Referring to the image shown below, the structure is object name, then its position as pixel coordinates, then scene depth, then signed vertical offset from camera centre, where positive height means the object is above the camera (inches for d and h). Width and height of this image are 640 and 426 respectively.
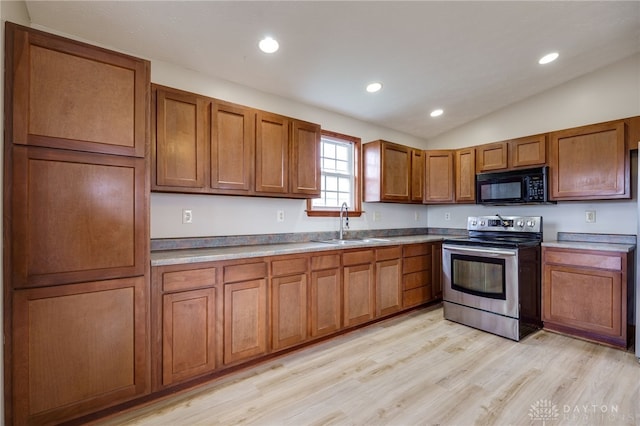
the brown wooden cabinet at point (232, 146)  97.1 +22.0
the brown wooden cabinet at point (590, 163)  113.0 +19.7
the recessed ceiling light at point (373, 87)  121.7 +51.3
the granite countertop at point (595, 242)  109.8 -12.1
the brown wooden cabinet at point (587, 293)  106.1 -30.0
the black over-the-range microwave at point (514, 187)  130.6 +11.9
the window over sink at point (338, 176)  141.6 +18.1
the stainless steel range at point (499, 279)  117.0 -27.3
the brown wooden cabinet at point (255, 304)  79.0 -29.3
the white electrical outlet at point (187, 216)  101.1 -1.0
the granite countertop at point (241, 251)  80.4 -12.0
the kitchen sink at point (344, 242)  120.4 -12.1
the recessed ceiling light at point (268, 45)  90.5 +51.2
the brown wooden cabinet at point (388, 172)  147.6 +20.5
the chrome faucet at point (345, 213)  140.3 -0.1
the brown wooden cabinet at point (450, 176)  157.5 +19.7
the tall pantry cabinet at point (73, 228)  60.8 -3.2
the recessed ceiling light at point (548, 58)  112.6 +58.5
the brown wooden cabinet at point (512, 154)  133.2 +27.6
